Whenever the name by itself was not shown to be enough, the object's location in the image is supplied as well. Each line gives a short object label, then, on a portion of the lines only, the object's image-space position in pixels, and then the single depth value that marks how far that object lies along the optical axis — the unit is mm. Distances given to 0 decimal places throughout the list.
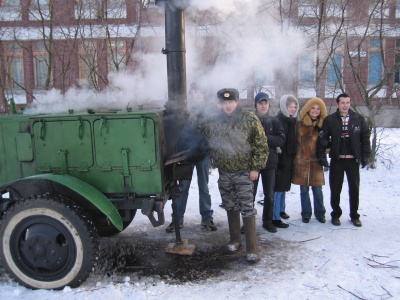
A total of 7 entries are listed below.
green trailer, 3211
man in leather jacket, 4695
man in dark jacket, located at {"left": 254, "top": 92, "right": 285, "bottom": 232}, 4480
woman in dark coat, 4750
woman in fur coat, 4805
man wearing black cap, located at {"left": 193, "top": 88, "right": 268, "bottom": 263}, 3822
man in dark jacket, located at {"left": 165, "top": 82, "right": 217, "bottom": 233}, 4676
